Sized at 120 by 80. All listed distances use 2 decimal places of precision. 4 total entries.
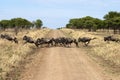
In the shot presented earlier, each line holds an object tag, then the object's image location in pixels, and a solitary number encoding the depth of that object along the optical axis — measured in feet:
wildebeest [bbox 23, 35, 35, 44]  100.83
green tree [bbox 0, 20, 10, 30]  369.71
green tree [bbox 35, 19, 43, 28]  475.72
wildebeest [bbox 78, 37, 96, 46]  105.81
